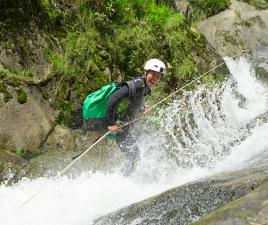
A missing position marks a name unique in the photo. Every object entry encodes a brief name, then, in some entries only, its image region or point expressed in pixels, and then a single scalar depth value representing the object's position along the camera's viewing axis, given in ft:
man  22.67
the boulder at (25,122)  27.71
